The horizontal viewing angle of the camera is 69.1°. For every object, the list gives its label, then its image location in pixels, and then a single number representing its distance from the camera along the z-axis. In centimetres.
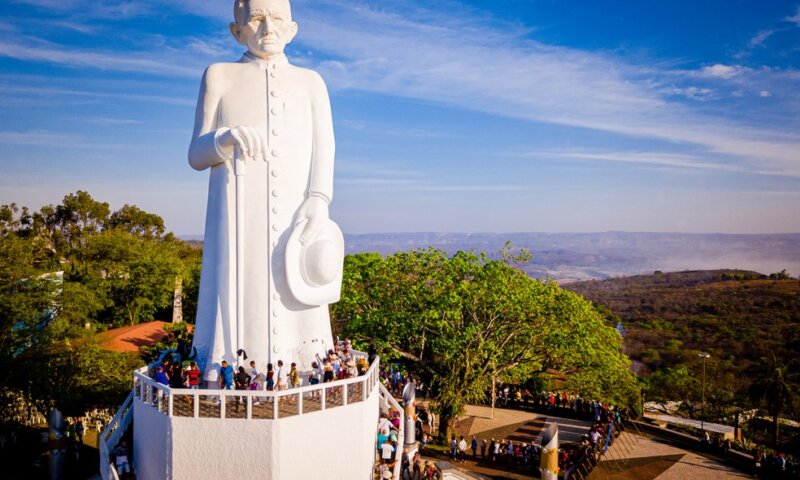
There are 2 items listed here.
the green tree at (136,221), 7012
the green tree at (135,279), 4419
